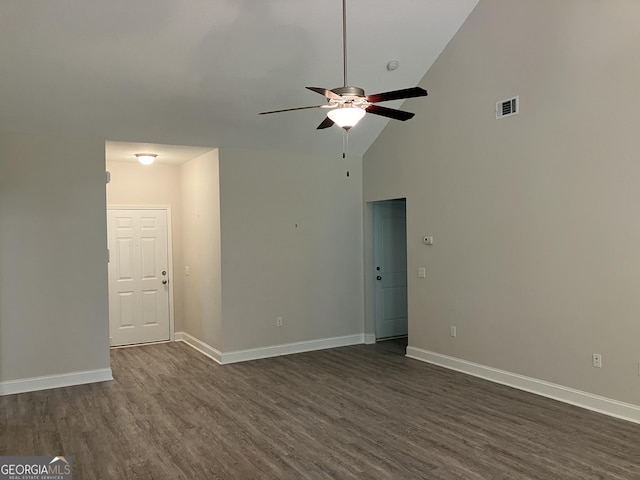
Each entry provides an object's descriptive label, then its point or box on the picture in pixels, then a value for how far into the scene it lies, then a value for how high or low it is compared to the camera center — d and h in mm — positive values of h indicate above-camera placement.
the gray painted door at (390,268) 7402 -350
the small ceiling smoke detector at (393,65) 5602 +1965
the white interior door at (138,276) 7312 -389
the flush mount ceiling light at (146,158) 6574 +1183
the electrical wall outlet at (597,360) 4395 -1037
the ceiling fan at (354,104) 3293 +955
